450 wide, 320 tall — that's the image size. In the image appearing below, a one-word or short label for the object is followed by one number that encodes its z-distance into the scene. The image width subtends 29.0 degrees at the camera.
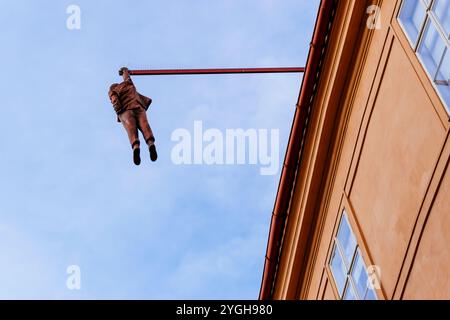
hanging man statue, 12.49
